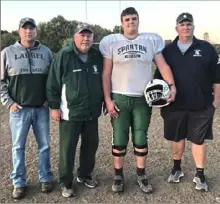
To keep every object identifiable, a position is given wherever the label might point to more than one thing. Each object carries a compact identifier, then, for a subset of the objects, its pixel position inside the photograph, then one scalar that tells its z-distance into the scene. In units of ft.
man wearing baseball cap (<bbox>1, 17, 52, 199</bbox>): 13.03
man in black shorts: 13.78
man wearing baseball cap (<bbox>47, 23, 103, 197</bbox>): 13.05
